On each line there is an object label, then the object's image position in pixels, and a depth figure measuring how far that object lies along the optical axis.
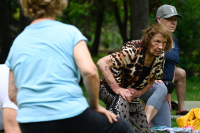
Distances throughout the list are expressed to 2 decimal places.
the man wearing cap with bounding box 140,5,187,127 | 7.53
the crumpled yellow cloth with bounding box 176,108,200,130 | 7.59
